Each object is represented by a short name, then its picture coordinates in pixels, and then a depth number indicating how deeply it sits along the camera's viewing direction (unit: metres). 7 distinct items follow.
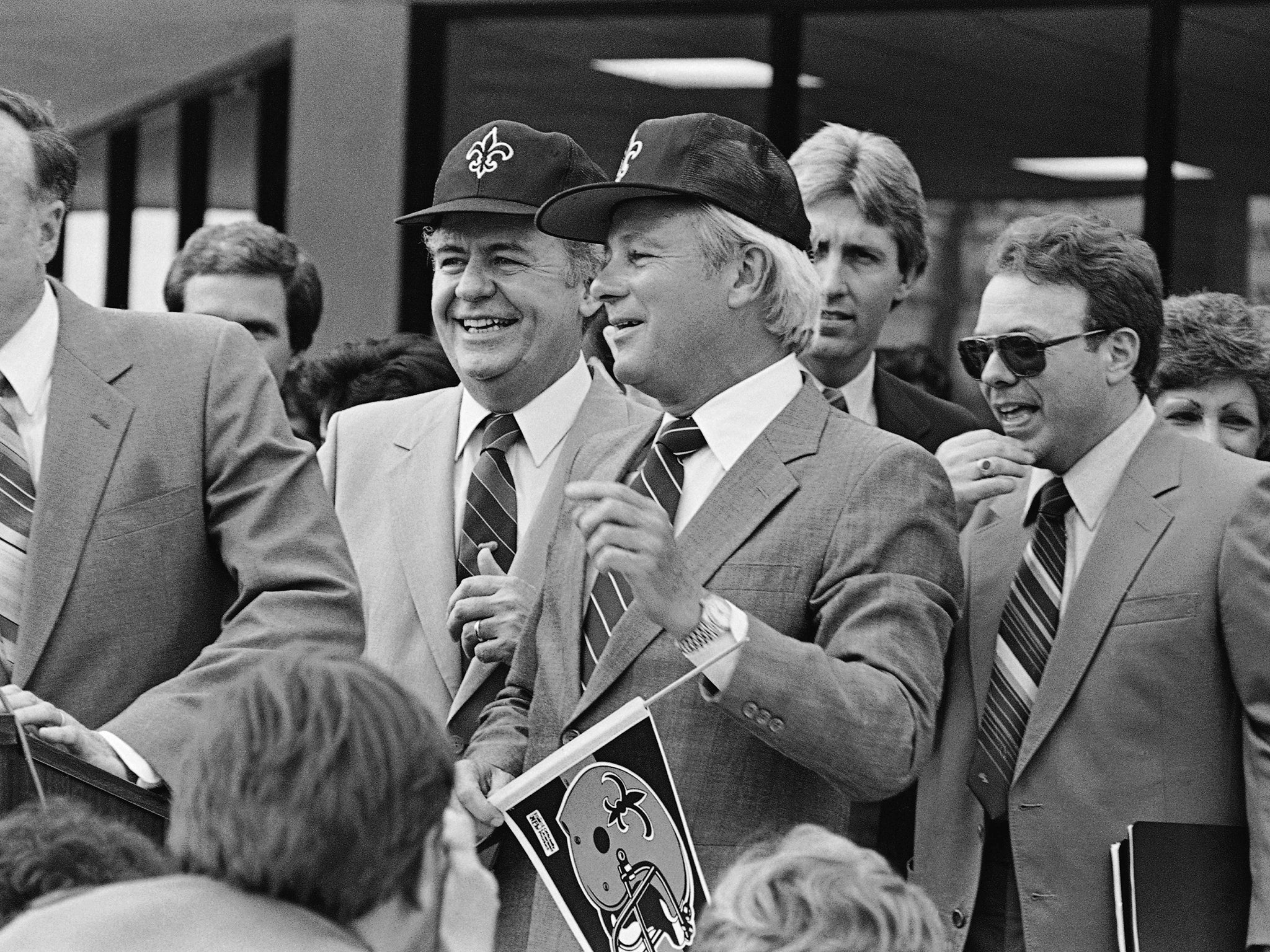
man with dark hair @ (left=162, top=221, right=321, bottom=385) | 6.04
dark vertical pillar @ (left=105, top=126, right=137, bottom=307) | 12.69
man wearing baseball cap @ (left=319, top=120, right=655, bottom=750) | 4.01
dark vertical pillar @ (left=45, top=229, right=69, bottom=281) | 12.95
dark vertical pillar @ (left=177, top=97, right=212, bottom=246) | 11.54
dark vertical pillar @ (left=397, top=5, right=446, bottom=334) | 9.30
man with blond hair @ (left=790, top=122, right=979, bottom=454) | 4.93
